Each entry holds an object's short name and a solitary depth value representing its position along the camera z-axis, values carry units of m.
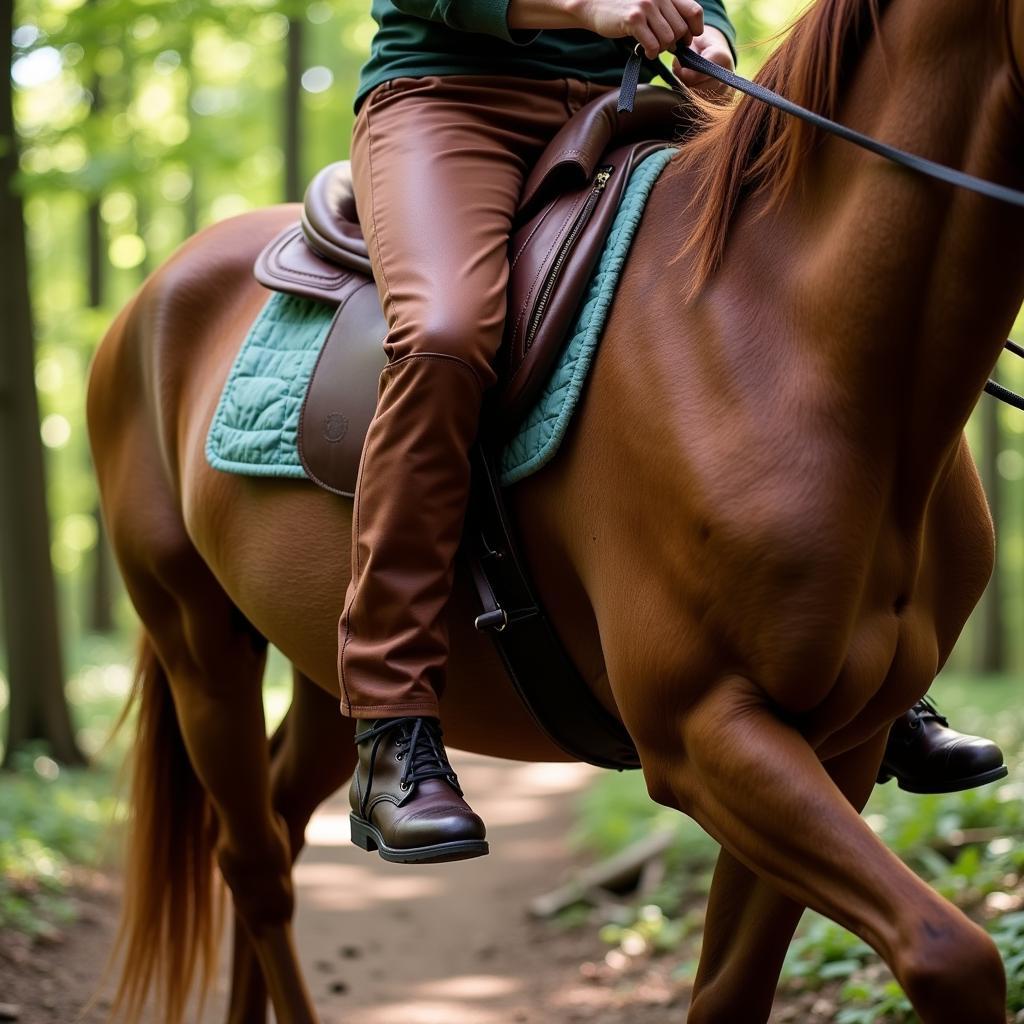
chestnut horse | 2.01
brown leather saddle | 2.55
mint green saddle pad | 2.48
